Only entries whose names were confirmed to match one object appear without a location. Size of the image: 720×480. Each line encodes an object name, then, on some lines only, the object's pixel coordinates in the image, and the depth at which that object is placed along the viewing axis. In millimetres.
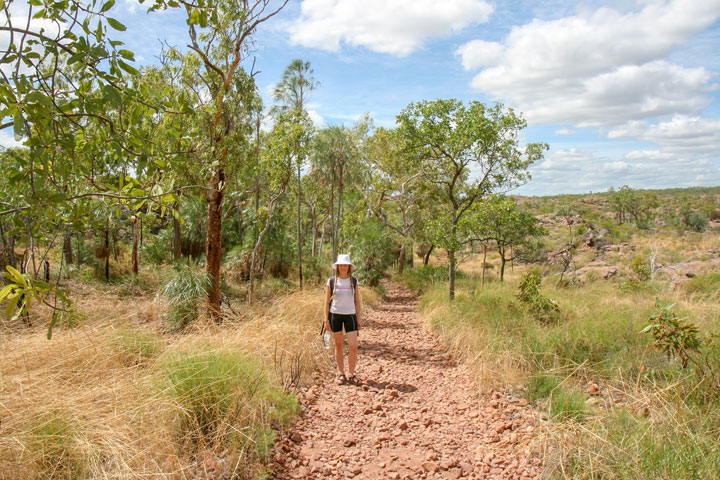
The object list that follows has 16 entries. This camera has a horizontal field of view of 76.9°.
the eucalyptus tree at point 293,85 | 19109
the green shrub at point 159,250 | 18406
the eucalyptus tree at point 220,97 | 7852
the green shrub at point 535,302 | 8180
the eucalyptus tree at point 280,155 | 11375
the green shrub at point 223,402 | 3615
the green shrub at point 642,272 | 15328
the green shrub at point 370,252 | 15617
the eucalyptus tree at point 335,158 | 12977
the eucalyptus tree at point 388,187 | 18844
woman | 5840
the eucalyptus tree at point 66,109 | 1791
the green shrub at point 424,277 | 16189
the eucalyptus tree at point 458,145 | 9633
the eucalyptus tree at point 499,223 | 10020
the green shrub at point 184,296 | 7930
